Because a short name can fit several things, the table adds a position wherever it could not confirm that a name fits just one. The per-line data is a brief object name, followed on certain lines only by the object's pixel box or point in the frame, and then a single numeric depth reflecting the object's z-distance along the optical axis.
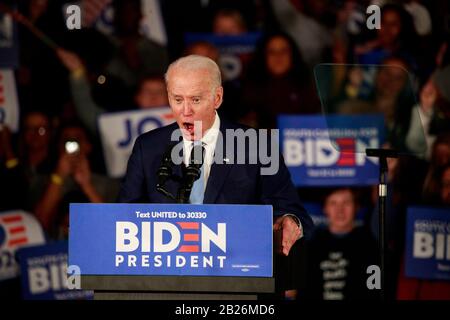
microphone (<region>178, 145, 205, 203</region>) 8.17
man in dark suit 8.68
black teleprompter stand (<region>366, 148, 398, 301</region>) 8.61
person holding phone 14.05
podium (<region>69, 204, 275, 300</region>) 8.09
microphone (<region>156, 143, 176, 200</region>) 8.20
